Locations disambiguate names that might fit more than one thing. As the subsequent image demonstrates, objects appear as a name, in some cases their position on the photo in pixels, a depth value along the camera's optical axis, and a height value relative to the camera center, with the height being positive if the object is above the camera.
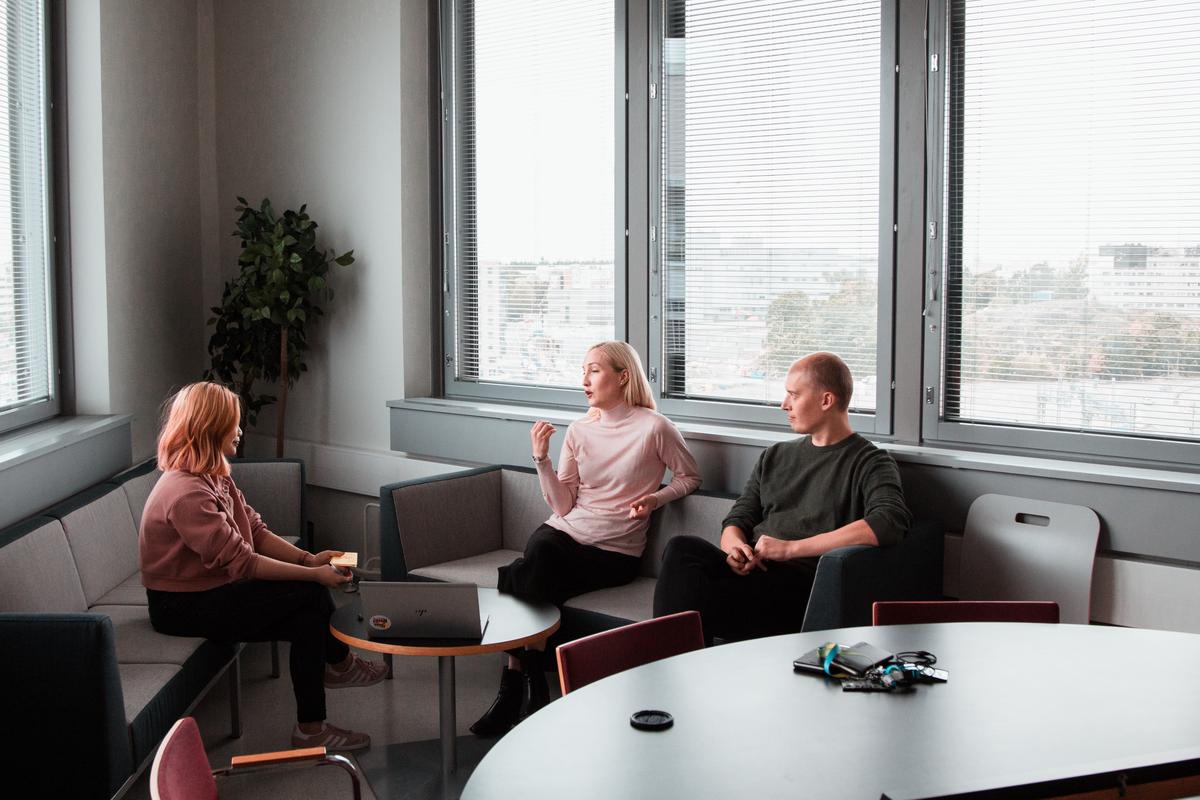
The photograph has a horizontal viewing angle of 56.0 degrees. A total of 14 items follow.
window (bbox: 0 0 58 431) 4.50 +0.37
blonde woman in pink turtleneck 4.21 -0.66
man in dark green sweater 3.72 -0.72
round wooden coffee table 3.29 -0.97
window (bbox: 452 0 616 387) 5.12 +0.57
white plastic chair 3.61 -0.80
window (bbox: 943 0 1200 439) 3.64 +0.31
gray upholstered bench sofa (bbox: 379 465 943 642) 3.48 -0.88
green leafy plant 5.49 +0.06
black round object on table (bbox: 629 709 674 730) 1.96 -0.72
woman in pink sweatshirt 3.64 -0.86
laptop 3.29 -0.88
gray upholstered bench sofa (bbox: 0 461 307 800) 2.89 -0.98
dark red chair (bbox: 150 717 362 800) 1.80 -0.77
